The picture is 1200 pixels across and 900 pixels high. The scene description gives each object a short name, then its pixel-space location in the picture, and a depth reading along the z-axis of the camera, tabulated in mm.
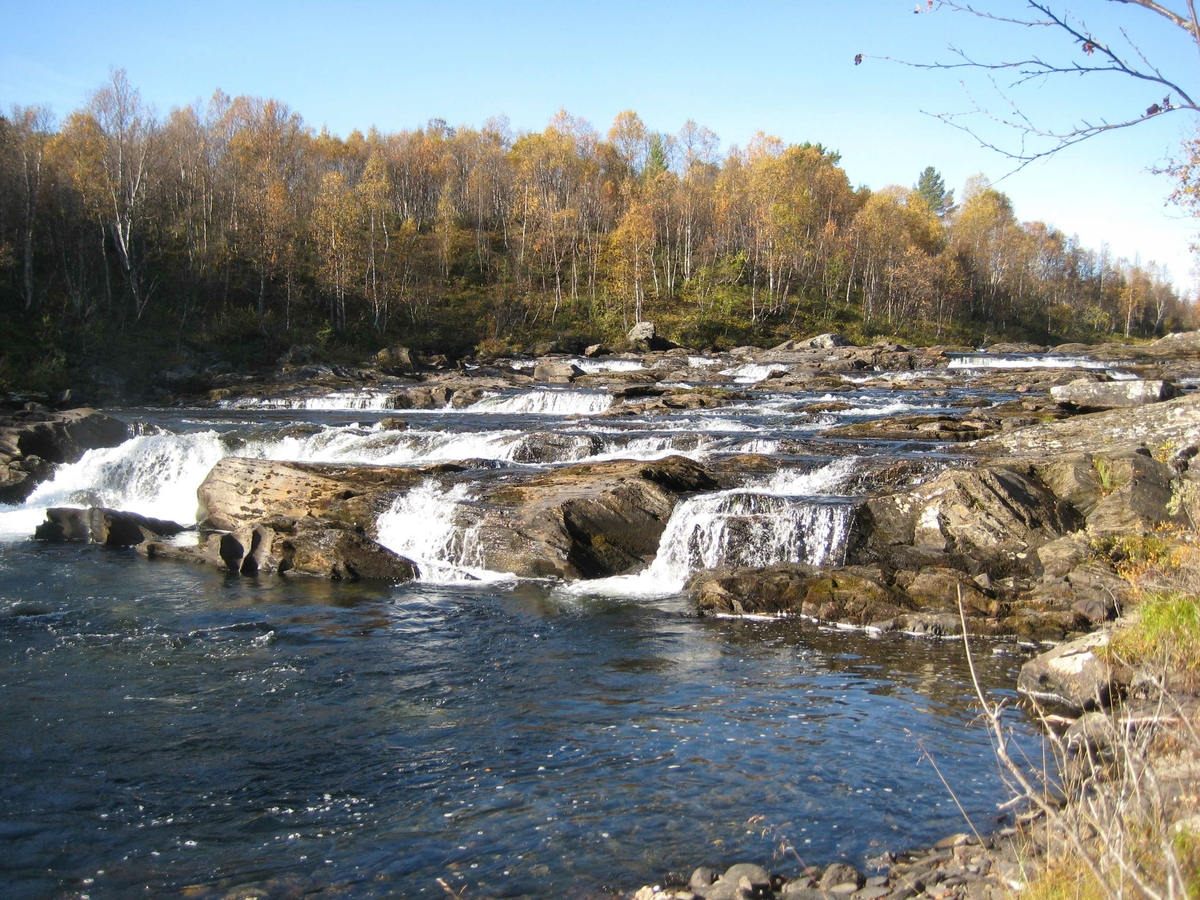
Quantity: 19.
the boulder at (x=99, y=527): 16328
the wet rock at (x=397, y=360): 41406
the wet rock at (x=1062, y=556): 11570
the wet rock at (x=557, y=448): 18641
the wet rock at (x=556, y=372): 38188
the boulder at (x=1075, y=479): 13039
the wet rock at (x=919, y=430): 18641
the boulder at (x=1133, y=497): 11844
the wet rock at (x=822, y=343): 49344
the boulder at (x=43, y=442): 19812
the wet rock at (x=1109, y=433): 13913
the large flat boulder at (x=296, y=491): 15781
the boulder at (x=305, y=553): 14031
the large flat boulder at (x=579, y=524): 13859
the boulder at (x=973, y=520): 12516
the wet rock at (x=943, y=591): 10930
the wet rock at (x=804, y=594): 11219
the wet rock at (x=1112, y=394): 18438
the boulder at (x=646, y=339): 50719
